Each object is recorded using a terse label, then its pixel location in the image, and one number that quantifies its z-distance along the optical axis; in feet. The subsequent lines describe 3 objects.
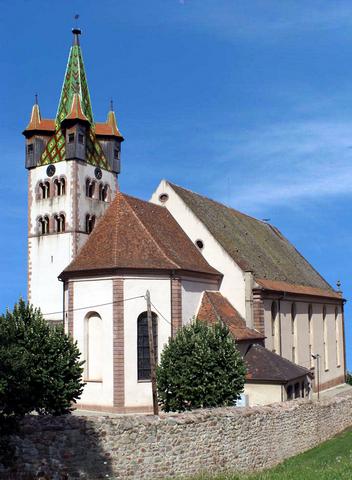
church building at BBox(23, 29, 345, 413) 107.45
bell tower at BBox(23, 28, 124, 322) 188.44
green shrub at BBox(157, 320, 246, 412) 92.43
